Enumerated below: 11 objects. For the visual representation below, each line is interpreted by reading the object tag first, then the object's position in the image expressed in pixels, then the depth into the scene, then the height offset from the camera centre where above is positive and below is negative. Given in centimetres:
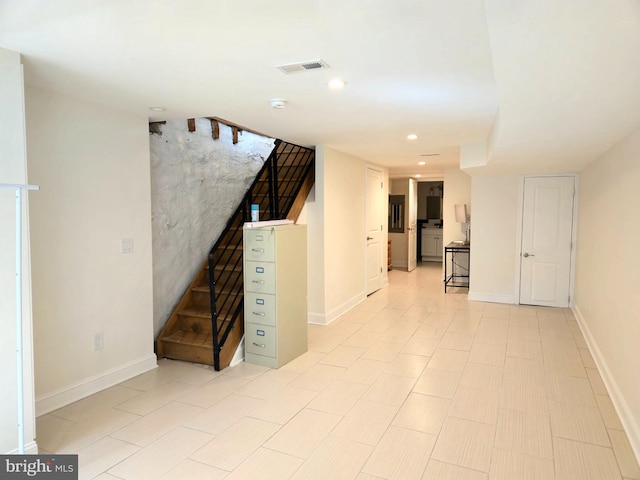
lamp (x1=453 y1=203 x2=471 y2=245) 728 +11
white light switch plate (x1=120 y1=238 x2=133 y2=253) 343 -25
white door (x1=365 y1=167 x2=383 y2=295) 672 -20
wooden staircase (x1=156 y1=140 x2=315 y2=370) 382 -72
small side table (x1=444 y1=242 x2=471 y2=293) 760 -97
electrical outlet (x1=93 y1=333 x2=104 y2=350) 323 -101
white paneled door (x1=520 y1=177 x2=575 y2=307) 586 -31
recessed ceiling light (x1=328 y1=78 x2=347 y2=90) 260 +89
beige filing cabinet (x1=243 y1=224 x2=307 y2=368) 376 -73
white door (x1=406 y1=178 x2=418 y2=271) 957 -20
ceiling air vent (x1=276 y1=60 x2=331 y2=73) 230 +88
